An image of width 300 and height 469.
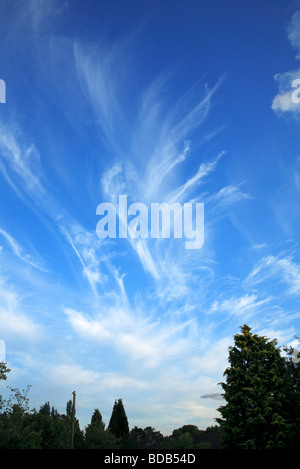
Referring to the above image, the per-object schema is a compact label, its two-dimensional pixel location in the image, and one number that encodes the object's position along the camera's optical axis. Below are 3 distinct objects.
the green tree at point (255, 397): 28.06
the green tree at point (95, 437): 45.31
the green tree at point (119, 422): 59.48
